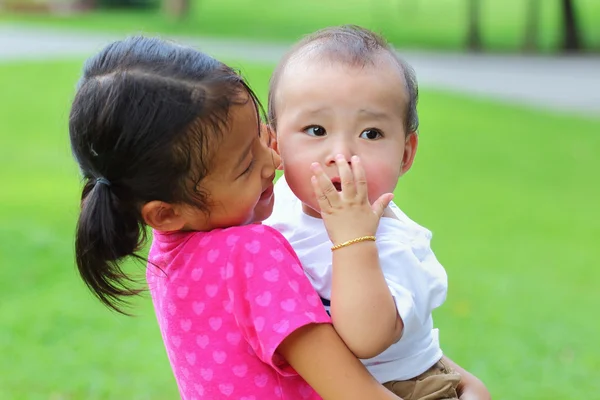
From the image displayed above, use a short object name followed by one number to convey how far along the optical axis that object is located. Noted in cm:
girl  185
